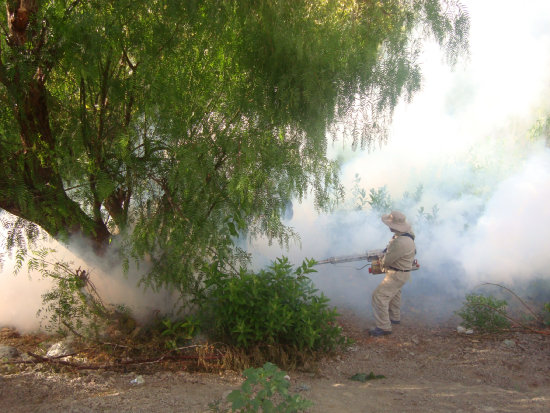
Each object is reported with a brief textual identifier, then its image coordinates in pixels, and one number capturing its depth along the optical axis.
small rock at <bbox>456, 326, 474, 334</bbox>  5.64
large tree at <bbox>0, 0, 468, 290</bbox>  4.14
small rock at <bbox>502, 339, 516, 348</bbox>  5.15
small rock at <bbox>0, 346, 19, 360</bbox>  4.47
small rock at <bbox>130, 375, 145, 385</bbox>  4.02
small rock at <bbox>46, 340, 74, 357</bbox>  4.65
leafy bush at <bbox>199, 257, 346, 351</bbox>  4.39
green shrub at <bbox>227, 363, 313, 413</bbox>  2.74
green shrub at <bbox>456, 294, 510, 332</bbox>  5.51
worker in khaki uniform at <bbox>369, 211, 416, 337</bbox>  5.88
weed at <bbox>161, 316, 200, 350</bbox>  4.50
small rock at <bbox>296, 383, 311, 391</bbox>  4.06
